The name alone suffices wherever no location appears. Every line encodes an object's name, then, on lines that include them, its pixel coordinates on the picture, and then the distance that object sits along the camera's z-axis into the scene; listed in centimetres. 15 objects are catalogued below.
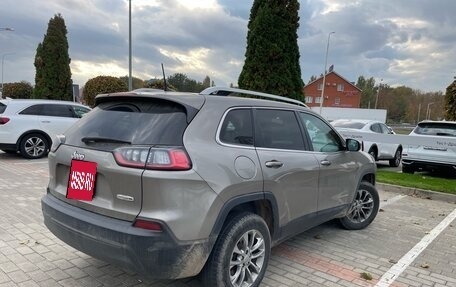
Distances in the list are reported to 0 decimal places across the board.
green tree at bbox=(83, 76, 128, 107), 2652
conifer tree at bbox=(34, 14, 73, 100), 2441
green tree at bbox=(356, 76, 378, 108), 10469
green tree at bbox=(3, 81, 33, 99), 4100
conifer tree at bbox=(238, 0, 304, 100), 1170
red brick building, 7925
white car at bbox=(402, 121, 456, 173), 952
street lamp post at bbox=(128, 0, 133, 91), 1746
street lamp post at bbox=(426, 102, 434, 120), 9368
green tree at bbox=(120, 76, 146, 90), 3429
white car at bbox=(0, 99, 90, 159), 1045
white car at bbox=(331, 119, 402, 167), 1235
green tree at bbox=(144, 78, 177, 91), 2230
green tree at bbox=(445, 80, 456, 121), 1617
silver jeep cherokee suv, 268
